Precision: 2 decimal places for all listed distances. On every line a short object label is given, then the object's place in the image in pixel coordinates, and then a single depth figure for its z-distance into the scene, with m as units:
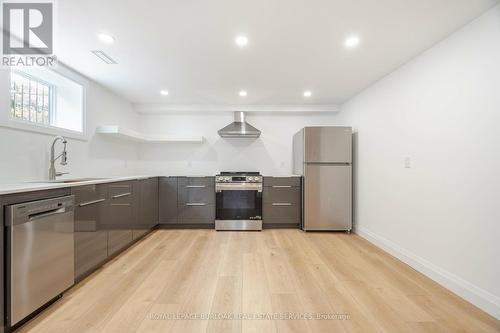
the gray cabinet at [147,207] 3.14
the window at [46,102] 2.13
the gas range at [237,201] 3.73
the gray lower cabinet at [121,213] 2.43
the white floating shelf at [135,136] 3.16
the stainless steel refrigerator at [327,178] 3.58
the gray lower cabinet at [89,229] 1.93
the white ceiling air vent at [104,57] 2.32
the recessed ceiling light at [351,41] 2.07
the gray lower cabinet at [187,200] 3.77
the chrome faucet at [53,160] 2.27
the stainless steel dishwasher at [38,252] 1.37
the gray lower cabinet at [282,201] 3.81
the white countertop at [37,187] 1.36
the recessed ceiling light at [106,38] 2.04
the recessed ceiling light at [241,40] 2.06
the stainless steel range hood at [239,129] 4.06
